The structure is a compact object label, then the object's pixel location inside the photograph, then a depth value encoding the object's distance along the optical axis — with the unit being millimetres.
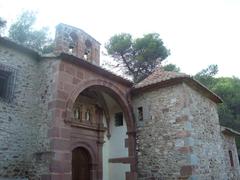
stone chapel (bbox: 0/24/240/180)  6945
